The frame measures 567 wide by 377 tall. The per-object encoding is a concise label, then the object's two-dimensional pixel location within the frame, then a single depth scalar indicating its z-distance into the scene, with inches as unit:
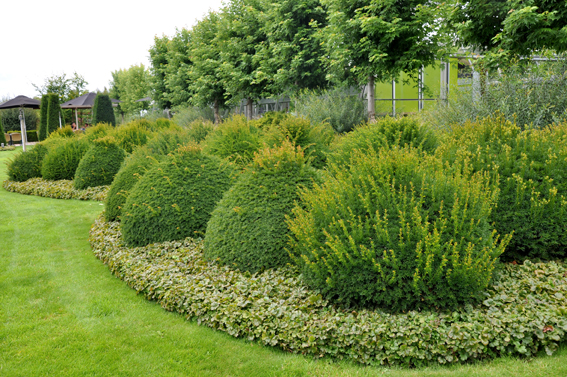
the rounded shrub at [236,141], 285.1
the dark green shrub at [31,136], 1393.6
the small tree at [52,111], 1138.7
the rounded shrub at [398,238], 131.6
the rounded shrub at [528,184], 170.7
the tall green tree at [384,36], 474.9
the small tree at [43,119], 1147.3
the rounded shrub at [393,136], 218.8
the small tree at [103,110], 1147.9
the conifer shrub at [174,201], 221.6
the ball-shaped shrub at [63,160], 481.7
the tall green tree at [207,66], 980.6
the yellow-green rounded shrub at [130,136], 488.7
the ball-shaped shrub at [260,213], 172.2
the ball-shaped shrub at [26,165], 519.5
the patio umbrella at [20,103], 1027.9
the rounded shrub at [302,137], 243.9
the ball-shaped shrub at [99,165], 422.6
